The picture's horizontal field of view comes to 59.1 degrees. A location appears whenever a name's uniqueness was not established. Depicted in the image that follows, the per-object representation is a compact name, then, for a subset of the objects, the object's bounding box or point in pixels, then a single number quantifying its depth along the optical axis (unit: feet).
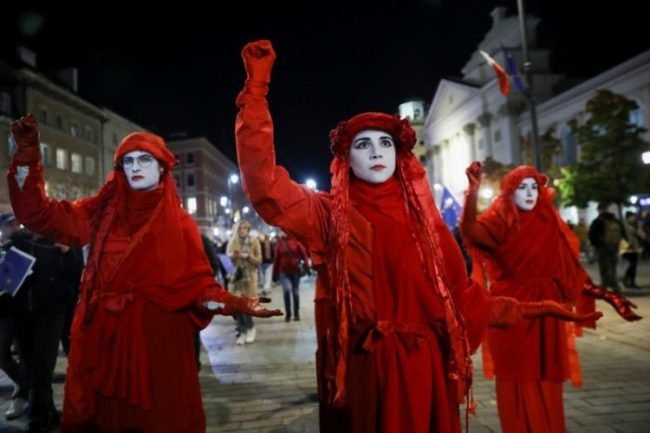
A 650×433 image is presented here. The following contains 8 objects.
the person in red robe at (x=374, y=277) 7.68
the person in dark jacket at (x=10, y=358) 17.49
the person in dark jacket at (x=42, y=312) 15.67
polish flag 68.74
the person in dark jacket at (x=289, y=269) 36.63
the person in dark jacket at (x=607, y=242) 39.22
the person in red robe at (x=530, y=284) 12.87
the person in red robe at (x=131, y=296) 10.12
